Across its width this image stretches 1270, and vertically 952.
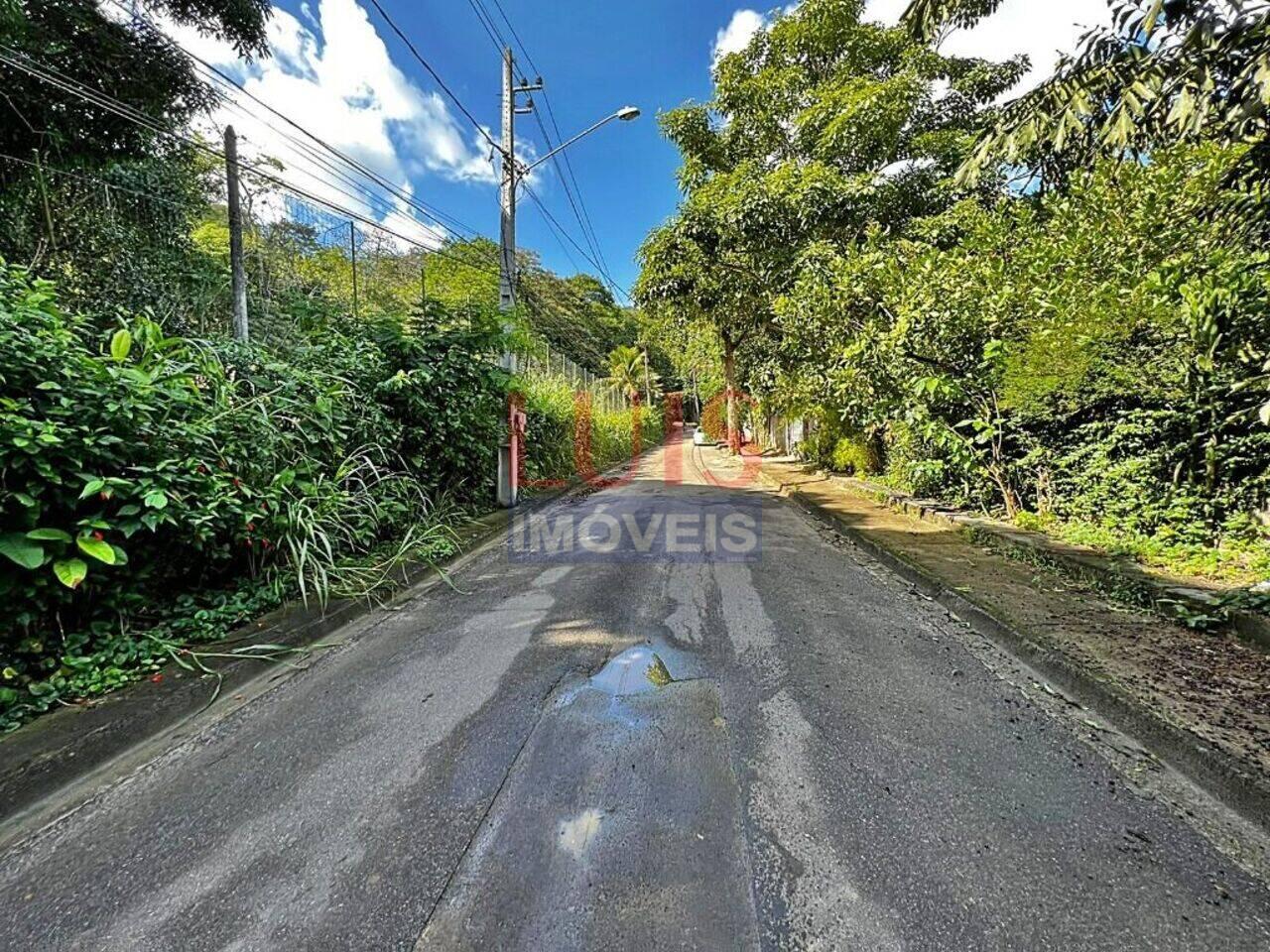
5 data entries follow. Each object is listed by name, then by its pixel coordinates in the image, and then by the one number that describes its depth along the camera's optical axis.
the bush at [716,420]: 24.72
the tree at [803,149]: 8.80
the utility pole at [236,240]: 6.19
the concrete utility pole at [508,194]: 7.02
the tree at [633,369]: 30.66
